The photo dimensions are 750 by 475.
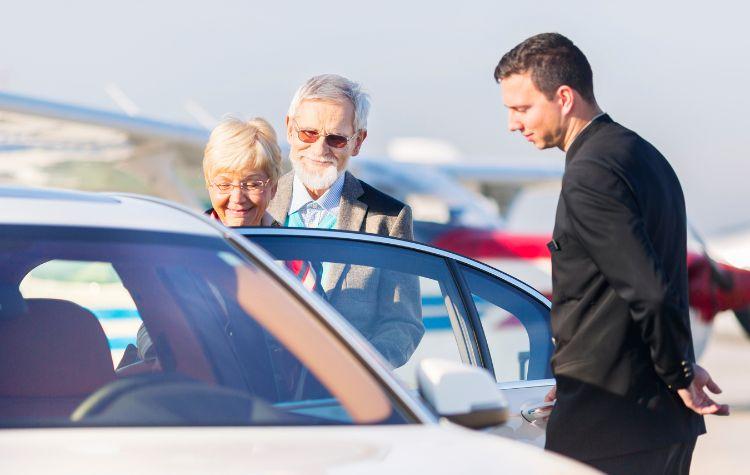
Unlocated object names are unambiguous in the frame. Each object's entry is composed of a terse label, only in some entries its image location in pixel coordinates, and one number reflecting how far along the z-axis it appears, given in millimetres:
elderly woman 8531
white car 4602
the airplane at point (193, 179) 24531
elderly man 8875
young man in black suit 6379
